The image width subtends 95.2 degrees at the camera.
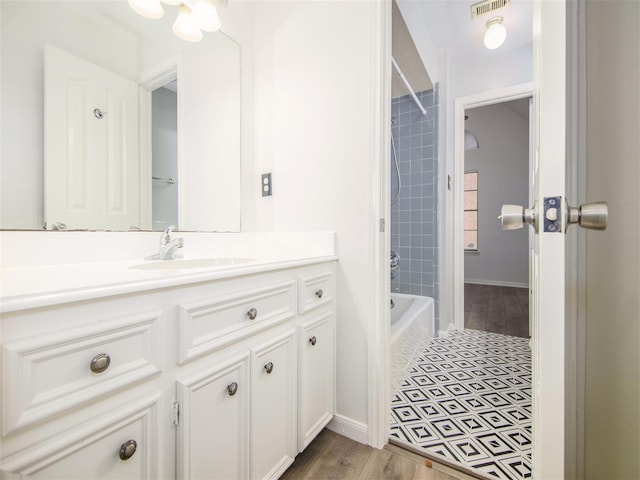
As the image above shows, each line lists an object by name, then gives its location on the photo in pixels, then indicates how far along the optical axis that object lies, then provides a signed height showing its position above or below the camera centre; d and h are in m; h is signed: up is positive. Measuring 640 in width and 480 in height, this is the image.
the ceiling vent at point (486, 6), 2.13 +1.71
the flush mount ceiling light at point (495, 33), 2.16 +1.51
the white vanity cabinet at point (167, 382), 0.50 -0.33
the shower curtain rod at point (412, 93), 2.08 +1.17
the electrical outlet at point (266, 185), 1.62 +0.30
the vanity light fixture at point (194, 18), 1.30 +1.01
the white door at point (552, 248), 0.45 -0.02
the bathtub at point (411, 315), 1.89 -0.59
